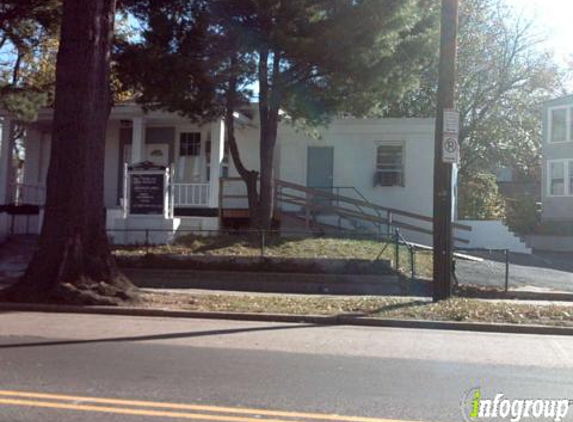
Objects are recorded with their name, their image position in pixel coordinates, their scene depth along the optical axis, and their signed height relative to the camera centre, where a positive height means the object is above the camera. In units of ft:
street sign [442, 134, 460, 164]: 42.75 +4.06
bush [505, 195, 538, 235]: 94.63 -0.19
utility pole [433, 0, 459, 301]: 42.80 +2.45
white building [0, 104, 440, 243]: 77.10 +5.71
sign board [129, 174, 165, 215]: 62.85 +0.63
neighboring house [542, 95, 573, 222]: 101.76 +9.00
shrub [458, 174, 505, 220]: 123.13 +3.07
